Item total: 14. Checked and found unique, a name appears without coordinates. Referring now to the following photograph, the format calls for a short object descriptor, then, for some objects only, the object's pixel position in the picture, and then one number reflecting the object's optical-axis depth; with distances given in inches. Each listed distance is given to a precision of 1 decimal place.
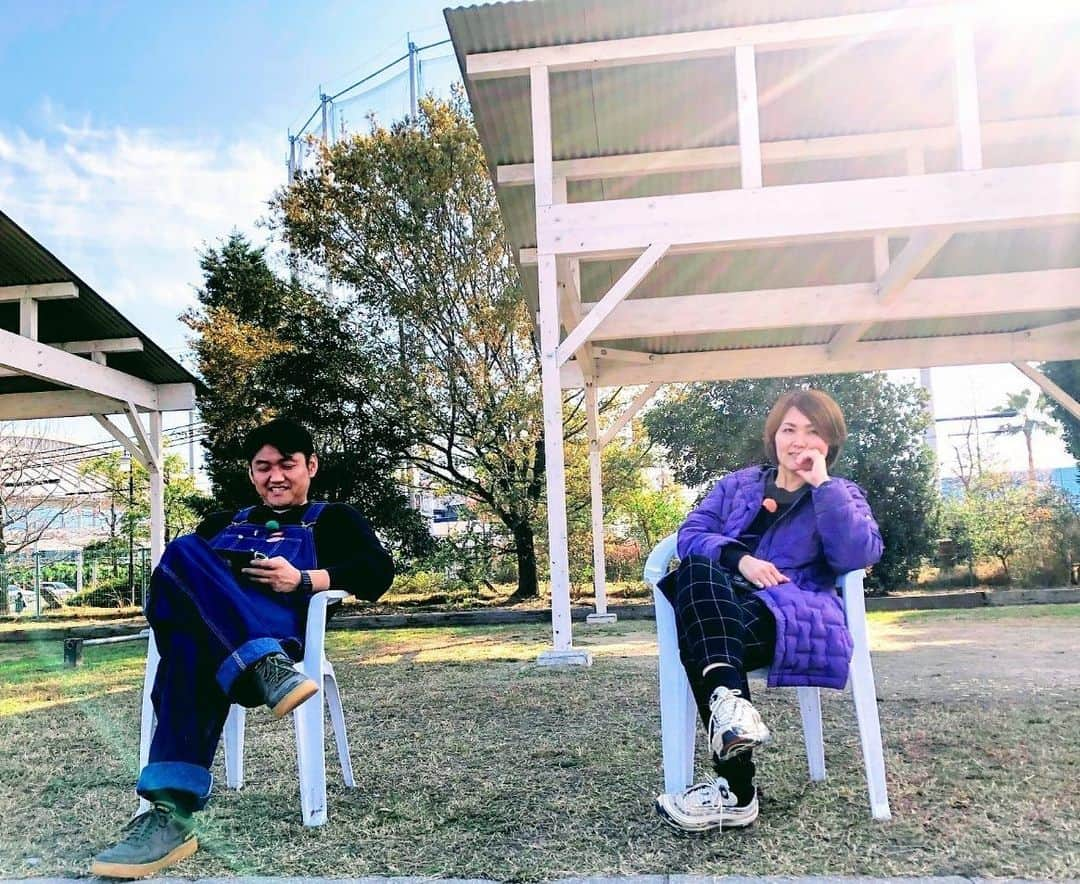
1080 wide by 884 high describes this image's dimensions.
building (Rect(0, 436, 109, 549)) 578.6
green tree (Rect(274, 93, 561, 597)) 440.1
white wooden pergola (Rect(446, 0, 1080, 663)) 189.0
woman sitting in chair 73.0
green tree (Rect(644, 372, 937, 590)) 398.6
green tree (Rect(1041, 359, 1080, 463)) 427.2
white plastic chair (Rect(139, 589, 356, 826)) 81.0
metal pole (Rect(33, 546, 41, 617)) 470.9
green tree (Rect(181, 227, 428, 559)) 452.8
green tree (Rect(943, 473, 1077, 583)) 370.6
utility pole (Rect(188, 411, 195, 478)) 534.7
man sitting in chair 70.9
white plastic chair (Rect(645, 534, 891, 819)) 78.6
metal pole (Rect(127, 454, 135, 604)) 530.1
